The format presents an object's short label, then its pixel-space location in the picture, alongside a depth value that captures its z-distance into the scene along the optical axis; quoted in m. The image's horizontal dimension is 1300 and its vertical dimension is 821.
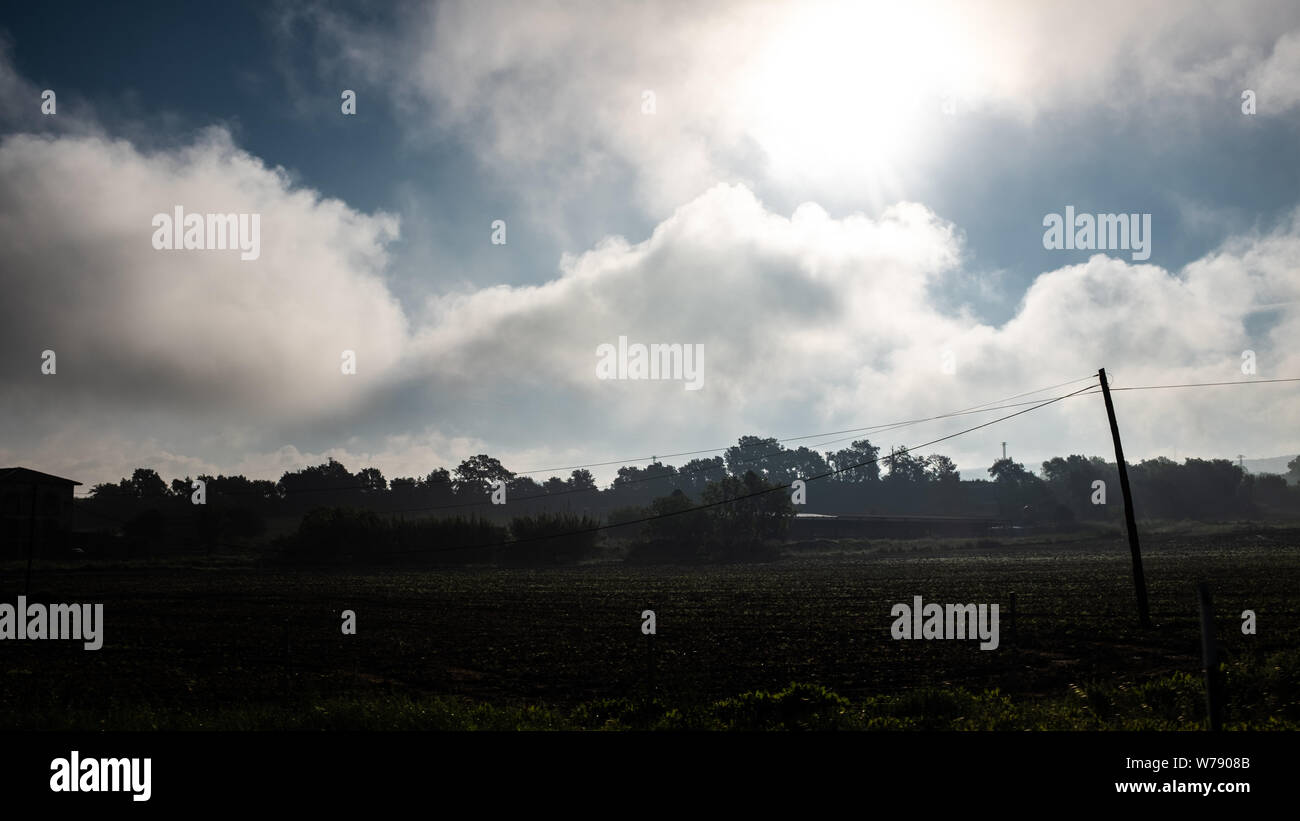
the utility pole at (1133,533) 27.55
